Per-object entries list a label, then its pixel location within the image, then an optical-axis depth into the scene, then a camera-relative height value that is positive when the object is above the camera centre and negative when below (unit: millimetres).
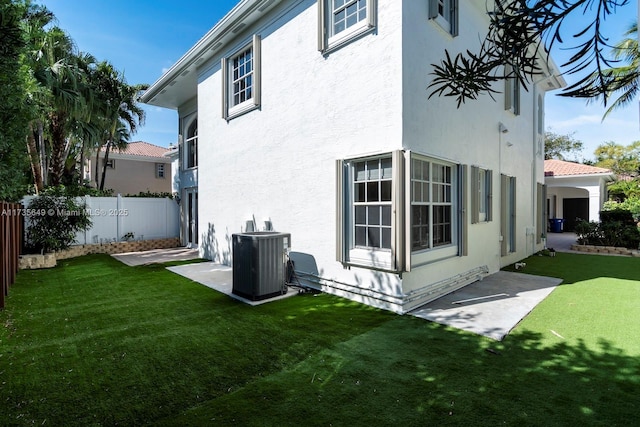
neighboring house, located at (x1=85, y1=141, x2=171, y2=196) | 23906 +3219
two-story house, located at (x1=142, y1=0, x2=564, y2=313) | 5707 +1398
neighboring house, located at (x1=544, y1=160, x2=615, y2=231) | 18641 +1343
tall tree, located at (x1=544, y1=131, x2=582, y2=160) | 35156 +7033
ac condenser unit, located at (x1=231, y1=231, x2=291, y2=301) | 6258 -1005
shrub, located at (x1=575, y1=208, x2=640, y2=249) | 12602 -791
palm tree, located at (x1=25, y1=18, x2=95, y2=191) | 10734 +4018
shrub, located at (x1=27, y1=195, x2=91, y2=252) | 10164 -246
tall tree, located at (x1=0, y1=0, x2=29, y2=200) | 4379 +1500
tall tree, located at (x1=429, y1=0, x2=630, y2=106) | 2348 +1315
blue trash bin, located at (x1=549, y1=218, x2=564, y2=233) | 22078 -923
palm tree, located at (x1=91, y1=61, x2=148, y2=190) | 15219 +5568
